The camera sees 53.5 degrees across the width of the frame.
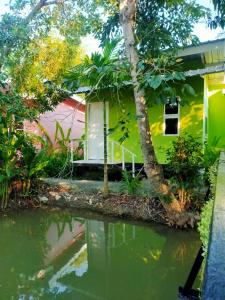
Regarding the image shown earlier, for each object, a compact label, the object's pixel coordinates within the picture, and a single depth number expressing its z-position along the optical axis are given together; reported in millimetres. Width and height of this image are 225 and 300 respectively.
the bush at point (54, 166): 9041
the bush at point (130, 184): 6238
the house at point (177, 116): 7004
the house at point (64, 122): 12610
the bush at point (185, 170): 5291
